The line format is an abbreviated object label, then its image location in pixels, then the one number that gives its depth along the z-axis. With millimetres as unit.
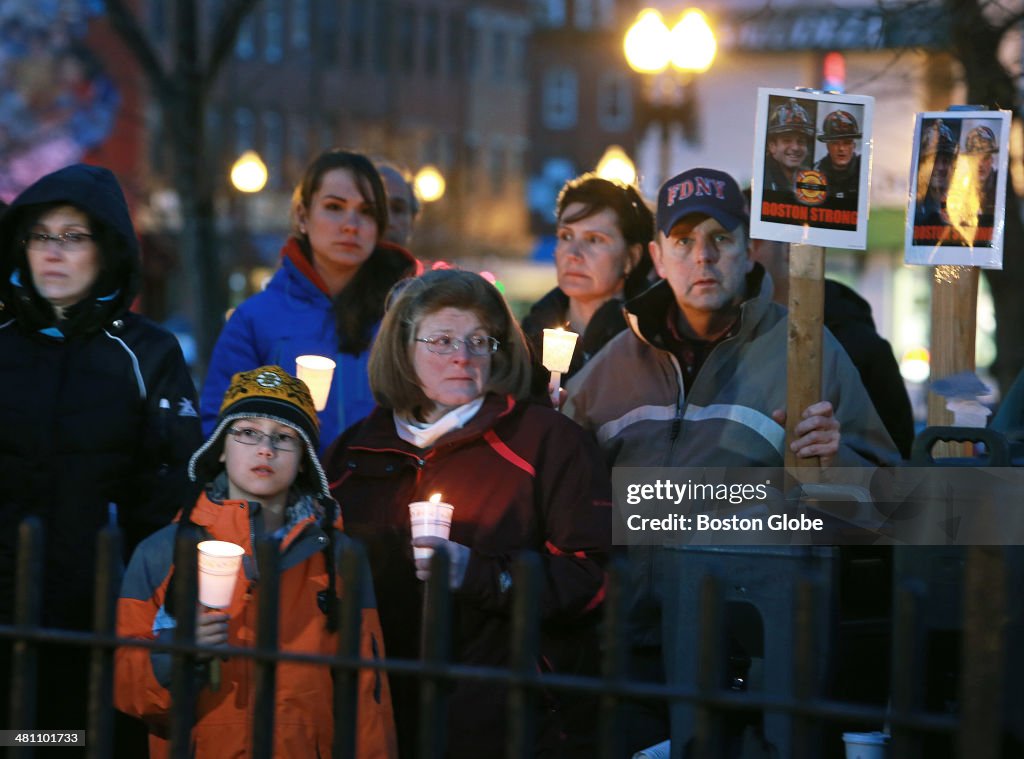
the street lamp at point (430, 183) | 28000
